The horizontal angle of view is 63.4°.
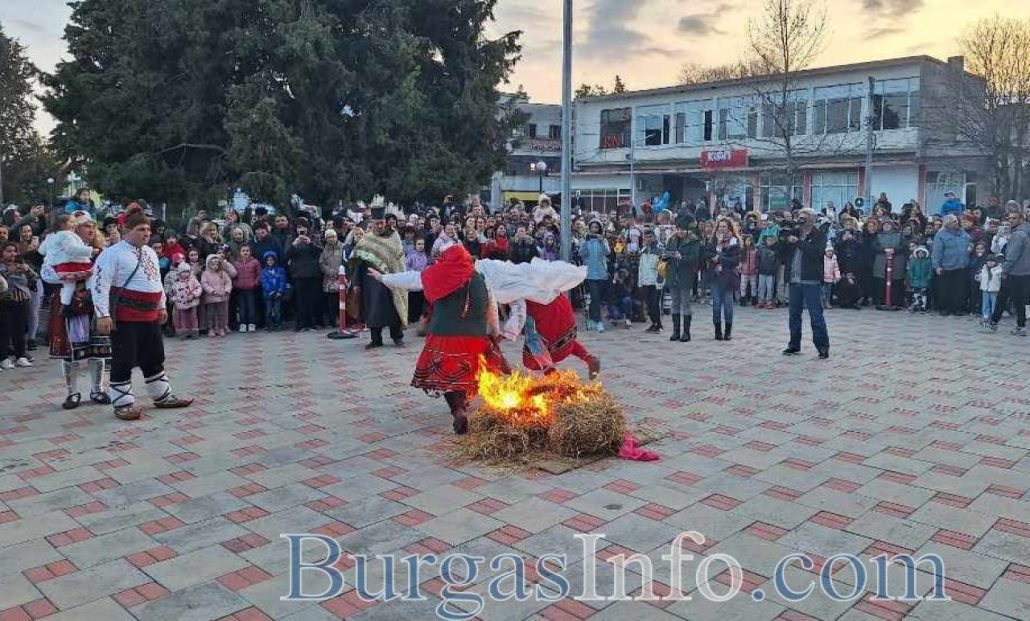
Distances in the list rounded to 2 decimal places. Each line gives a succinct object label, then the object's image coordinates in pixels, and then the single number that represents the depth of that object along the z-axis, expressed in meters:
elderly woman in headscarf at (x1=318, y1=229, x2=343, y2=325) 13.27
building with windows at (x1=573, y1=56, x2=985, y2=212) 32.50
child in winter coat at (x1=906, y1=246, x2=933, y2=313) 15.77
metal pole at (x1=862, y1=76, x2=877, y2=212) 28.30
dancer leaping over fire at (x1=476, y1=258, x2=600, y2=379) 7.64
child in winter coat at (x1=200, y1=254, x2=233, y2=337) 12.47
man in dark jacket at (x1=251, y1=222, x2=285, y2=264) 13.41
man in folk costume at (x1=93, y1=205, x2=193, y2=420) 7.15
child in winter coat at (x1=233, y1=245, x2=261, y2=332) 12.89
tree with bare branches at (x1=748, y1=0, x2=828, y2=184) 27.12
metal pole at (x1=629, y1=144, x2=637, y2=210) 43.34
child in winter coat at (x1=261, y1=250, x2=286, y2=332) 13.21
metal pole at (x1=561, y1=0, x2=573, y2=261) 12.12
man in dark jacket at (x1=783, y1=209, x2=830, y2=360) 10.25
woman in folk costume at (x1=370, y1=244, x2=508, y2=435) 6.73
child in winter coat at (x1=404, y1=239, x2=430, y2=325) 13.31
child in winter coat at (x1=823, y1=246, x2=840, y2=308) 15.70
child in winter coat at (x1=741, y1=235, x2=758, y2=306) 16.89
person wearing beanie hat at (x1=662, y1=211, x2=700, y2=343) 12.01
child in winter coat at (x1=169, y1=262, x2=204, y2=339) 12.19
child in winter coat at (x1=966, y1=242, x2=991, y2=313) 15.04
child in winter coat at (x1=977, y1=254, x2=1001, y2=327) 13.19
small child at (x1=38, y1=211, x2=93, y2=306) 7.73
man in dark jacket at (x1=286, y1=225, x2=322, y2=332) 13.13
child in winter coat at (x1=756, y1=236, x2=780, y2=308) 16.67
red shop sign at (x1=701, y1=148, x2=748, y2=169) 38.00
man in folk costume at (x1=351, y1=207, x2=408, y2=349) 11.35
